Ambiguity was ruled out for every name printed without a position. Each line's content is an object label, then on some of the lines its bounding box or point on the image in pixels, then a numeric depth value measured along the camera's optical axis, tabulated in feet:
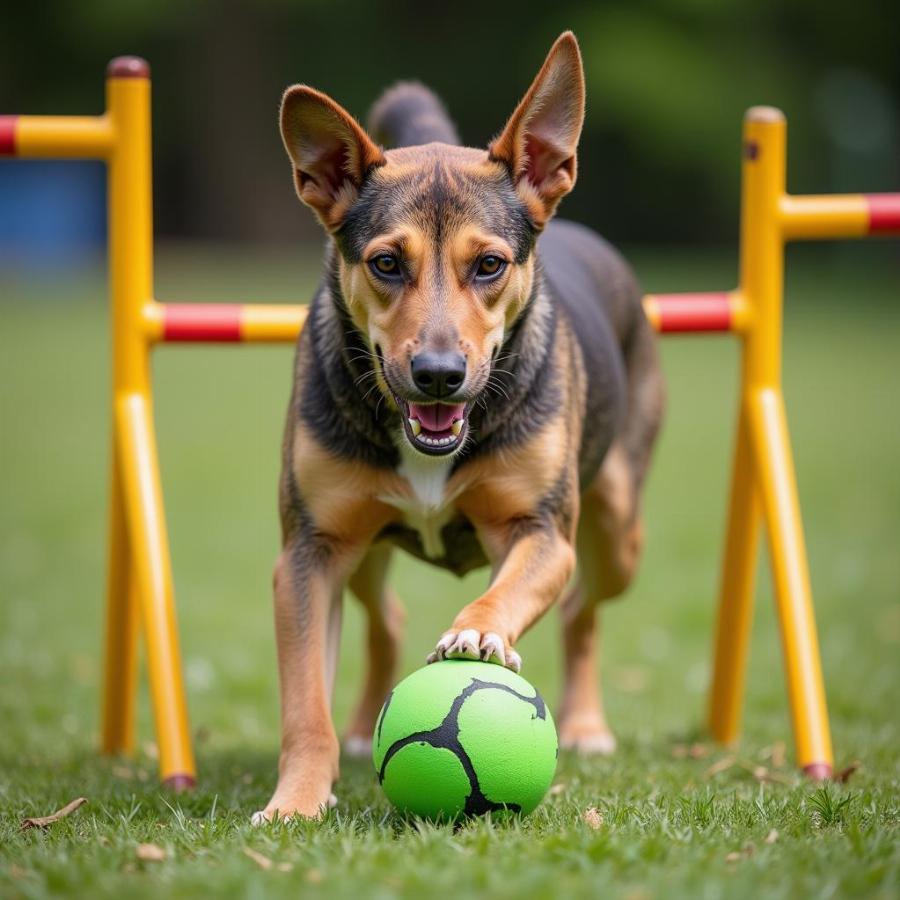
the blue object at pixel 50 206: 134.62
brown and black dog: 14.44
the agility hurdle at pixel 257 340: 17.37
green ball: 13.00
